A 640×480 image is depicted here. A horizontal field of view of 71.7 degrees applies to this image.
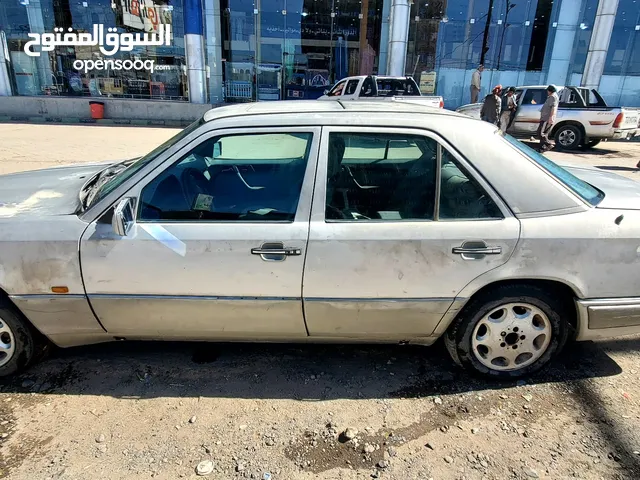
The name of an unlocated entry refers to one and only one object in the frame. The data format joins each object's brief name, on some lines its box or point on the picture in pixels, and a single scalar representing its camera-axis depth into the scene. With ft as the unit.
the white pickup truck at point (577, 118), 40.42
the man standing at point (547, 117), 36.94
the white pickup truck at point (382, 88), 44.32
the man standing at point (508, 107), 41.81
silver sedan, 8.15
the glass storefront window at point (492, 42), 59.11
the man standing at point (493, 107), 39.32
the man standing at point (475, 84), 53.88
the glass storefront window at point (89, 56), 57.98
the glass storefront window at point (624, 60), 59.00
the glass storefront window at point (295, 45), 60.23
